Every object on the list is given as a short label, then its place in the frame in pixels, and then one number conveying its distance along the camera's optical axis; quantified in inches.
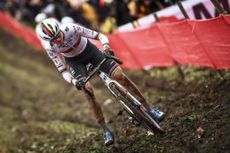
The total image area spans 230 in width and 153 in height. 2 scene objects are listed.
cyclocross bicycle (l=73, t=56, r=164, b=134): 642.8
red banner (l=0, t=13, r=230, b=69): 784.3
